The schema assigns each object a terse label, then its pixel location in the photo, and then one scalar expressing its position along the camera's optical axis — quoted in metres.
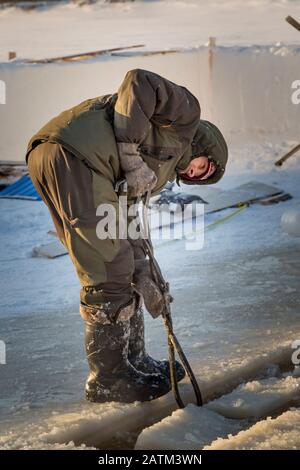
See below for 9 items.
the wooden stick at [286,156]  18.12
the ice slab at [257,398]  7.10
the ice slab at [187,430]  6.48
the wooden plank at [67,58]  22.78
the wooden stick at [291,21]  16.59
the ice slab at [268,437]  6.23
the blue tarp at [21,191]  16.80
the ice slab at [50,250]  12.89
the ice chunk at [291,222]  13.05
